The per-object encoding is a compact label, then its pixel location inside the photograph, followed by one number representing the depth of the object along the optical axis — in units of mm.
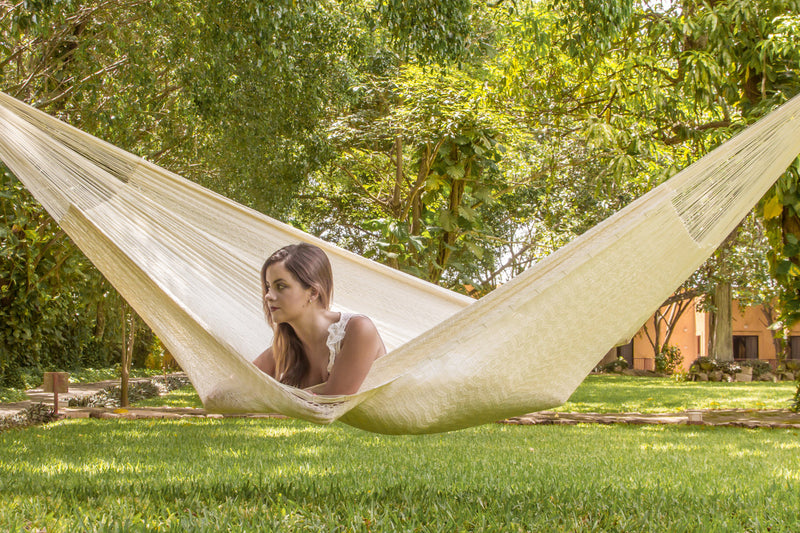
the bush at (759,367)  12778
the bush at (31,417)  4970
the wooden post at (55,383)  5621
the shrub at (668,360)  15085
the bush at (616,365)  16516
